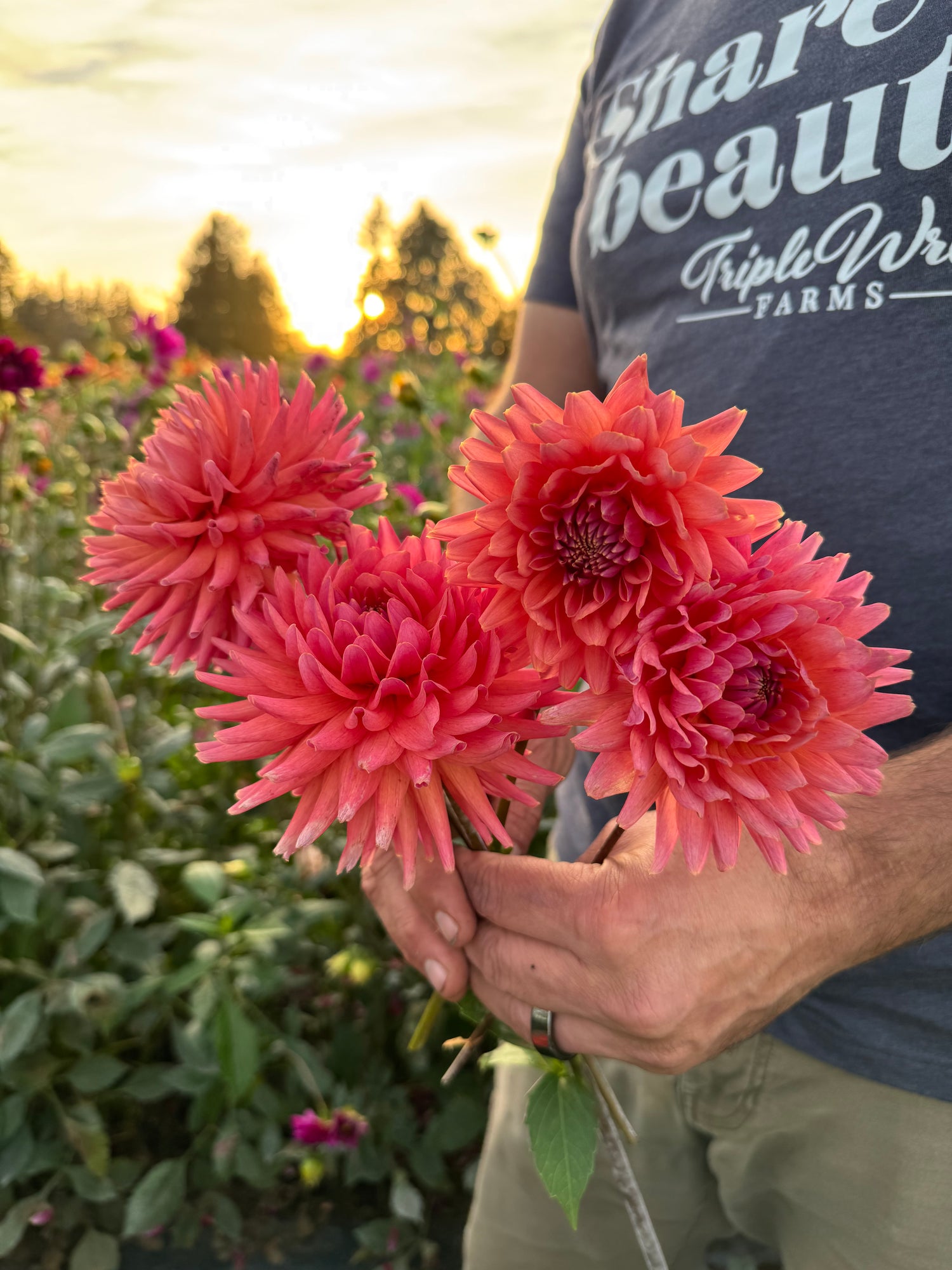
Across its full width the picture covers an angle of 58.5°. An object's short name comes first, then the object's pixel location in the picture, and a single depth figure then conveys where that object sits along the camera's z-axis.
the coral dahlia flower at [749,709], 0.42
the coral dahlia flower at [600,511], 0.42
